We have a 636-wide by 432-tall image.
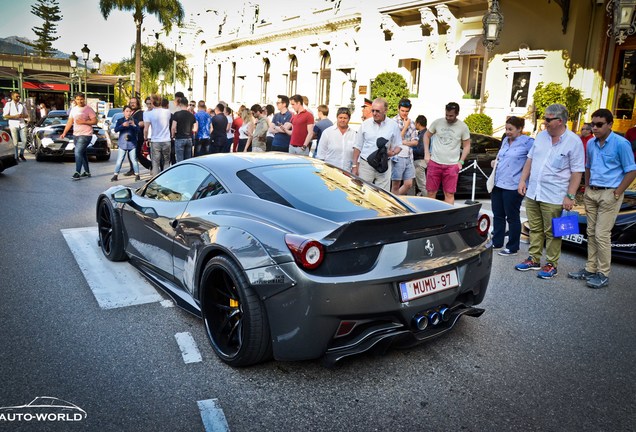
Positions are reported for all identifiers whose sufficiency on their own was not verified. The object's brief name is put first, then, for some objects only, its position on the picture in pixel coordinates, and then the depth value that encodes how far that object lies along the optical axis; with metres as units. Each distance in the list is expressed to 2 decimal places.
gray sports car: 3.05
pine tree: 82.38
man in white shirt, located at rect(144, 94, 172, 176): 11.30
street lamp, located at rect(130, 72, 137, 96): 39.22
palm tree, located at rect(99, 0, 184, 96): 38.16
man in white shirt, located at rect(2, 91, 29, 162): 15.91
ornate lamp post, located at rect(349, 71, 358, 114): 30.87
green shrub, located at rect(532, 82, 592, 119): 17.48
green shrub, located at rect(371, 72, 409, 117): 25.77
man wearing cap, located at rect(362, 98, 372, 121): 10.34
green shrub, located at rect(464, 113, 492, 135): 20.08
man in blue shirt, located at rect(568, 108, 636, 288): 5.49
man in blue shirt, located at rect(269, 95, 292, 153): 11.13
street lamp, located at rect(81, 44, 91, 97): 31.39
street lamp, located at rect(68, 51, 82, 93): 33.82
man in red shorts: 7.62
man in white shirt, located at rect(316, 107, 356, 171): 7.68
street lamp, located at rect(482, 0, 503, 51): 16.70
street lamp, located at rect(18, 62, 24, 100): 28.32
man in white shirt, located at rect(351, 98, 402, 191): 7.26
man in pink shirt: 11.87
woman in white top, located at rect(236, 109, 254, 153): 13.77
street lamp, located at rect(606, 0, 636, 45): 12.23
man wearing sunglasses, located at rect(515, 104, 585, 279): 5.62
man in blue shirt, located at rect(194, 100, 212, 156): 13.31
